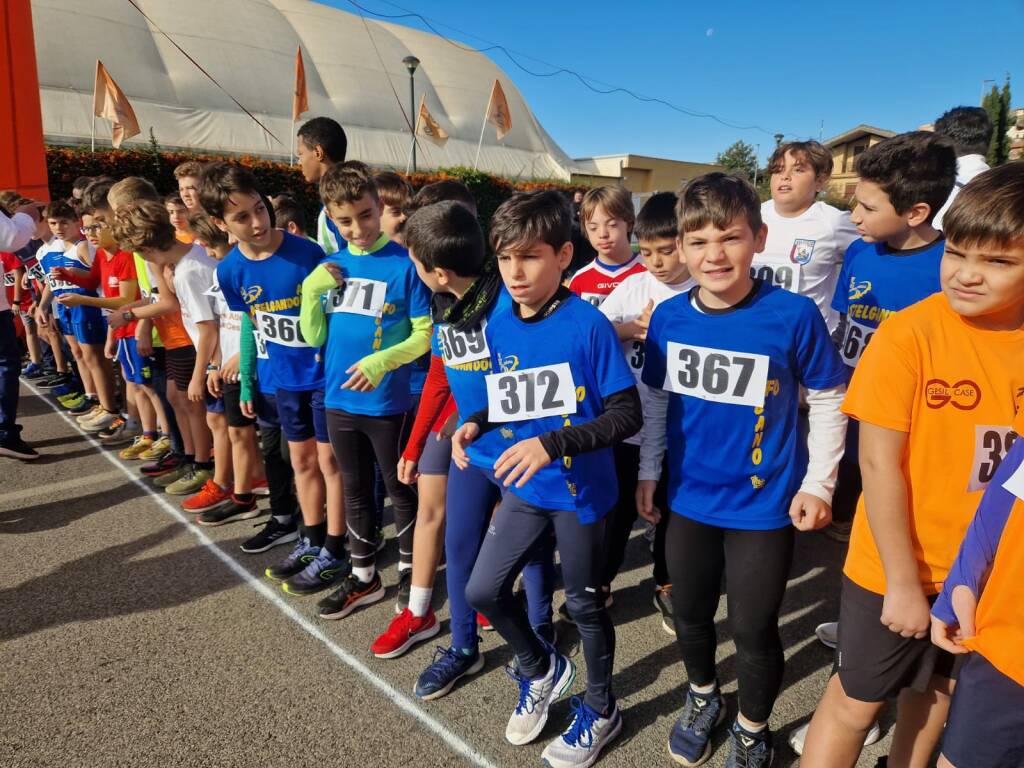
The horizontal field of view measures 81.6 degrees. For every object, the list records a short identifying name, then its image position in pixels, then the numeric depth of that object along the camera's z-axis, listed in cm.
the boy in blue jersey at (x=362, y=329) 275
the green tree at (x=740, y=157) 4839
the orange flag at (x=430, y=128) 2081
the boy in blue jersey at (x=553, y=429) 192
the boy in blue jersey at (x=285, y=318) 306
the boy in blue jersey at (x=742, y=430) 184
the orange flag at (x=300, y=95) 1712
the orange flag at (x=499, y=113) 2073
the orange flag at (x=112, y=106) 1420
